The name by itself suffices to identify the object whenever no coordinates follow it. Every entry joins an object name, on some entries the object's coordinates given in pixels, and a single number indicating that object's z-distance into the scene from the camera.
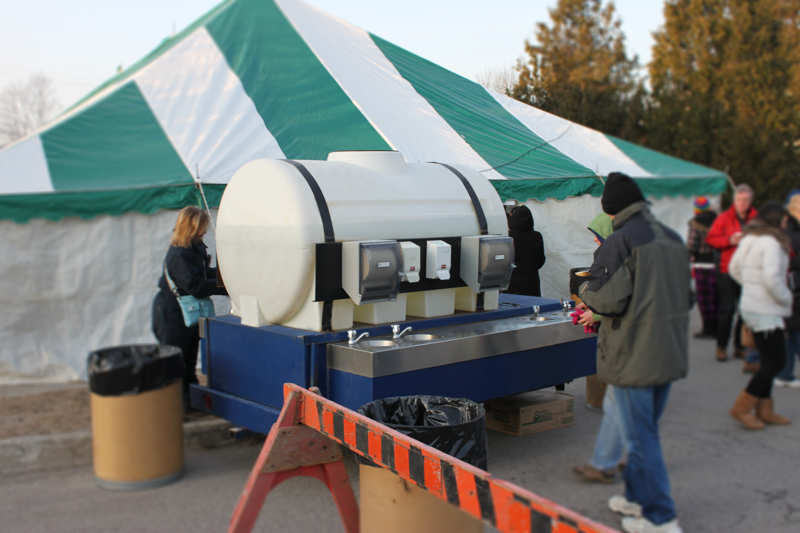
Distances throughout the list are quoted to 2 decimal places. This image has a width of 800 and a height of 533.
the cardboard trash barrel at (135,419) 4.47
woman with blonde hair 5.43
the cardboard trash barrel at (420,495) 2.78
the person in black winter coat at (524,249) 6.51
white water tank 4.37
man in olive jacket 3.59
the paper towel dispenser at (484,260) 5.05
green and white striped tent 6.47
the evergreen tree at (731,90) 18.61
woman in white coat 5.68
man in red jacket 7.92
